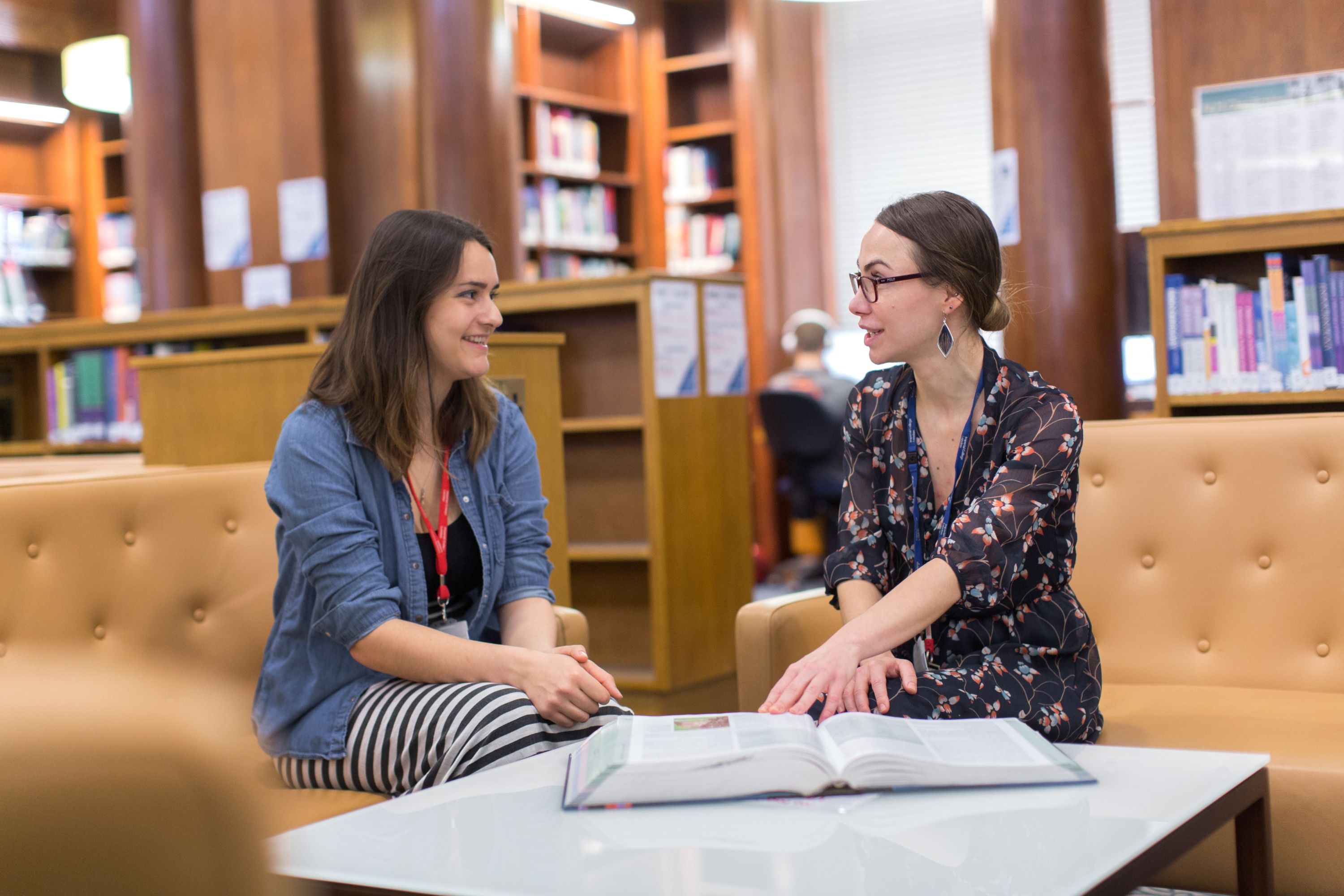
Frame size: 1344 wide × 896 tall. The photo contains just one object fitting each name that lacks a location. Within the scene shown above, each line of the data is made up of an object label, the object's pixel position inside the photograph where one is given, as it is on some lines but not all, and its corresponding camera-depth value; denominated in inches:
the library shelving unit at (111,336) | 187.0
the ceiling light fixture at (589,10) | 282.0
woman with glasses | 70.9
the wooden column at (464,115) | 199.8
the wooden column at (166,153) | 236.8
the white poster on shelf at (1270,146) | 132.3
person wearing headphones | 257.8
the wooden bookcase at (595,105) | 296.4
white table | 43.2
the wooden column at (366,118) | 216.1
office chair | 255.6
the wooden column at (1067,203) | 162.1
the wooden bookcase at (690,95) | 318.3
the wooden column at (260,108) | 222.5
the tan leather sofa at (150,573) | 79.4
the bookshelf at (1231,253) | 111.5
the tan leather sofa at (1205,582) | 85.5
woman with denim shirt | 70.9
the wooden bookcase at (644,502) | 150.7
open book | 51.2
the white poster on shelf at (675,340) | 151.3
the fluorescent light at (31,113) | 340.8
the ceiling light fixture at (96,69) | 293.1
